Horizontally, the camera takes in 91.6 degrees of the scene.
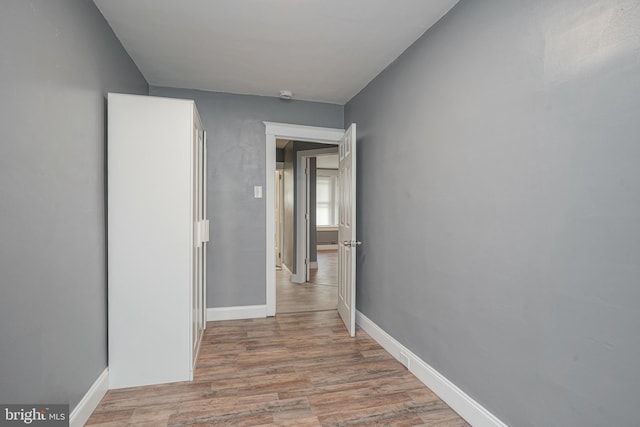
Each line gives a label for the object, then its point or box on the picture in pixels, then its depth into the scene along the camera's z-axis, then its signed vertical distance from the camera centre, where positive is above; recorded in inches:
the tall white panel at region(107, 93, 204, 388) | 79.0 -7.2
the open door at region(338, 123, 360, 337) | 112.7 -7.9
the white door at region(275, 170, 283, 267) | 240.1 -4.0
